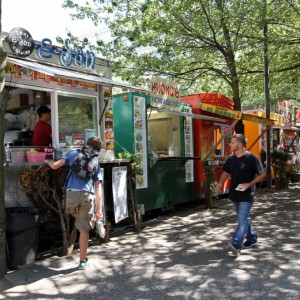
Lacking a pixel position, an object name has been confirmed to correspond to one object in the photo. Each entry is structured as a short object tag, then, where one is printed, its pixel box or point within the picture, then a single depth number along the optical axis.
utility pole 10.93
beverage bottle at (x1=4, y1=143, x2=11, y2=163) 5.42
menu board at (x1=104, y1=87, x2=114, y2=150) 7.41
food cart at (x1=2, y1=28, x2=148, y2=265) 5.63
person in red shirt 6.34
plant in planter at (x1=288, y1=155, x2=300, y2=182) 16.21
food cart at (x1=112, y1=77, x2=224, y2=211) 8.52
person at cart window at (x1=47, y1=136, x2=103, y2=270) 5.06
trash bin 5.10
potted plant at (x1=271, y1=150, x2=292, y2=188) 13.68
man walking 5.40
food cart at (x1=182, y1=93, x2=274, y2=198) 10.09
